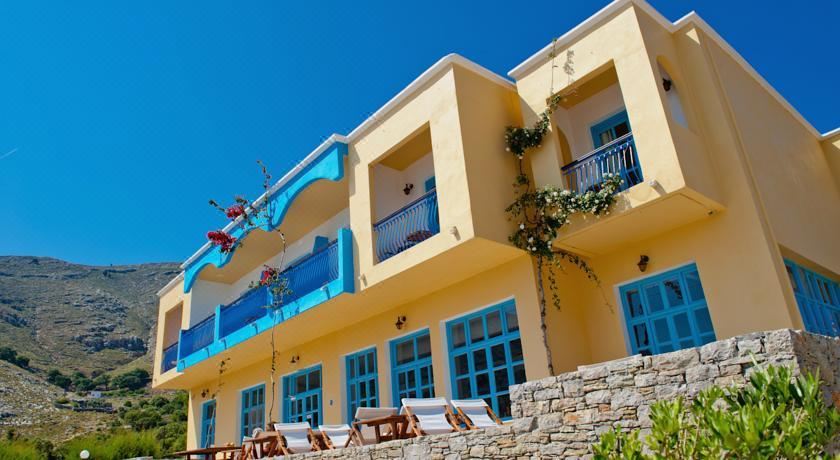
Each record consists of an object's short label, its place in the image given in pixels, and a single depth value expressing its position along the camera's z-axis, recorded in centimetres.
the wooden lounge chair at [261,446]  1009
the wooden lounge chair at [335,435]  975
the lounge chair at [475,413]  862
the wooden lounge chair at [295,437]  984
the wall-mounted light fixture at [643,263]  939
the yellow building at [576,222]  865
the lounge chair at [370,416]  899
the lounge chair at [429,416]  818
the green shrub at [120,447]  1773
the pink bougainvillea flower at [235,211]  1320
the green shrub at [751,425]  363
